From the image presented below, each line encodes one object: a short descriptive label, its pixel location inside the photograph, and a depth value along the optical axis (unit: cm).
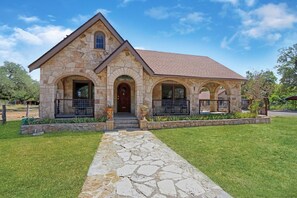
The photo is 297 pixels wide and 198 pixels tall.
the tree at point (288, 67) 3947
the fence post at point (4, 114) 1271
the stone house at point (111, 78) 1102
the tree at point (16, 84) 3422
